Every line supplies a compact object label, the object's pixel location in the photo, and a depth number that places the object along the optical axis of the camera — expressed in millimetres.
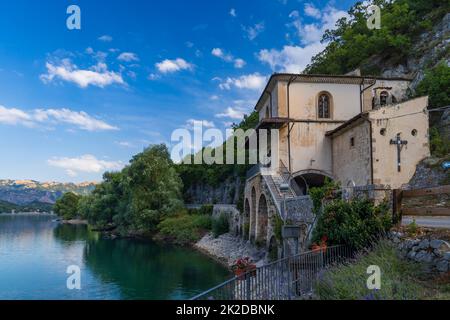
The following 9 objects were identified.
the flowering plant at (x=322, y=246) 9378
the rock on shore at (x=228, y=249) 23900
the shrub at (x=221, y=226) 35588
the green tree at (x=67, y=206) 99438
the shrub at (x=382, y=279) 6305
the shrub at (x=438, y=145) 20172
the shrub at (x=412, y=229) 8598
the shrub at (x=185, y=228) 38719
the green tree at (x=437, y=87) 23016
